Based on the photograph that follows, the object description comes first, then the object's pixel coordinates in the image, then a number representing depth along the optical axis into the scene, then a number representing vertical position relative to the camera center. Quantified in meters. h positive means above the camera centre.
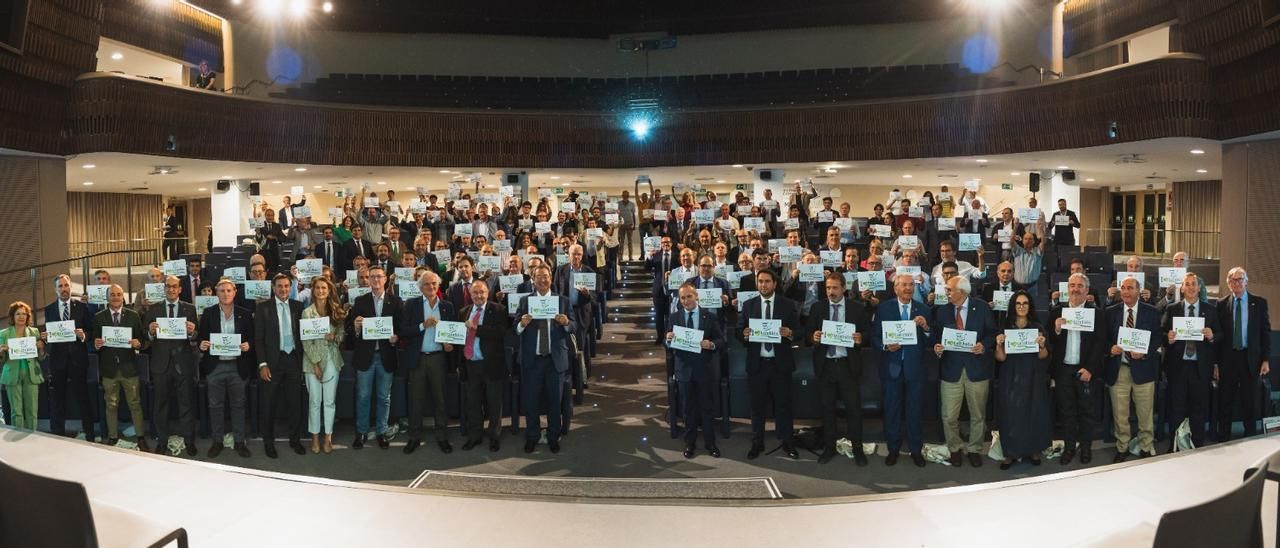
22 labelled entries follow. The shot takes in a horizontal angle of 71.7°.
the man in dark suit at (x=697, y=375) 7.86 -0.99
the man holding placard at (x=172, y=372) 7.98 -0.95
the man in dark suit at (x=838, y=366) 7.66 -0.90
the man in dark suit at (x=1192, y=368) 7.59 -0.93
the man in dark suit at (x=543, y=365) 7.99 -0.91
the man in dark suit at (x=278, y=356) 7.92 -0.80
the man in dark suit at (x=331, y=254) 13.16 +0.18
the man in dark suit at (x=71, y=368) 8.25 -0.93
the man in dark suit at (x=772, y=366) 7.86 -0.92
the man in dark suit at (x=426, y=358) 8.11 -0.85
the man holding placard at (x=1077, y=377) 7.48 -0.99
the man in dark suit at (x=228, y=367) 7.93 -0.91
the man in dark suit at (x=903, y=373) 7.56 -0.95
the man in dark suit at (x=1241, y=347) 7.61 -0.75
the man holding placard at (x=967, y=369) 7.47 -0.91
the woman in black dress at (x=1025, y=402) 7.43 -1.19
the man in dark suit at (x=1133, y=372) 7.48 -0.95
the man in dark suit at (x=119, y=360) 8.09 -0.84
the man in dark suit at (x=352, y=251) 13.34 +0.23
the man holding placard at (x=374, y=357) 8.19 -0.84
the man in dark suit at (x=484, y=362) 8.07 -0.89
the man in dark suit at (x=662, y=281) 12.30 -0.24
